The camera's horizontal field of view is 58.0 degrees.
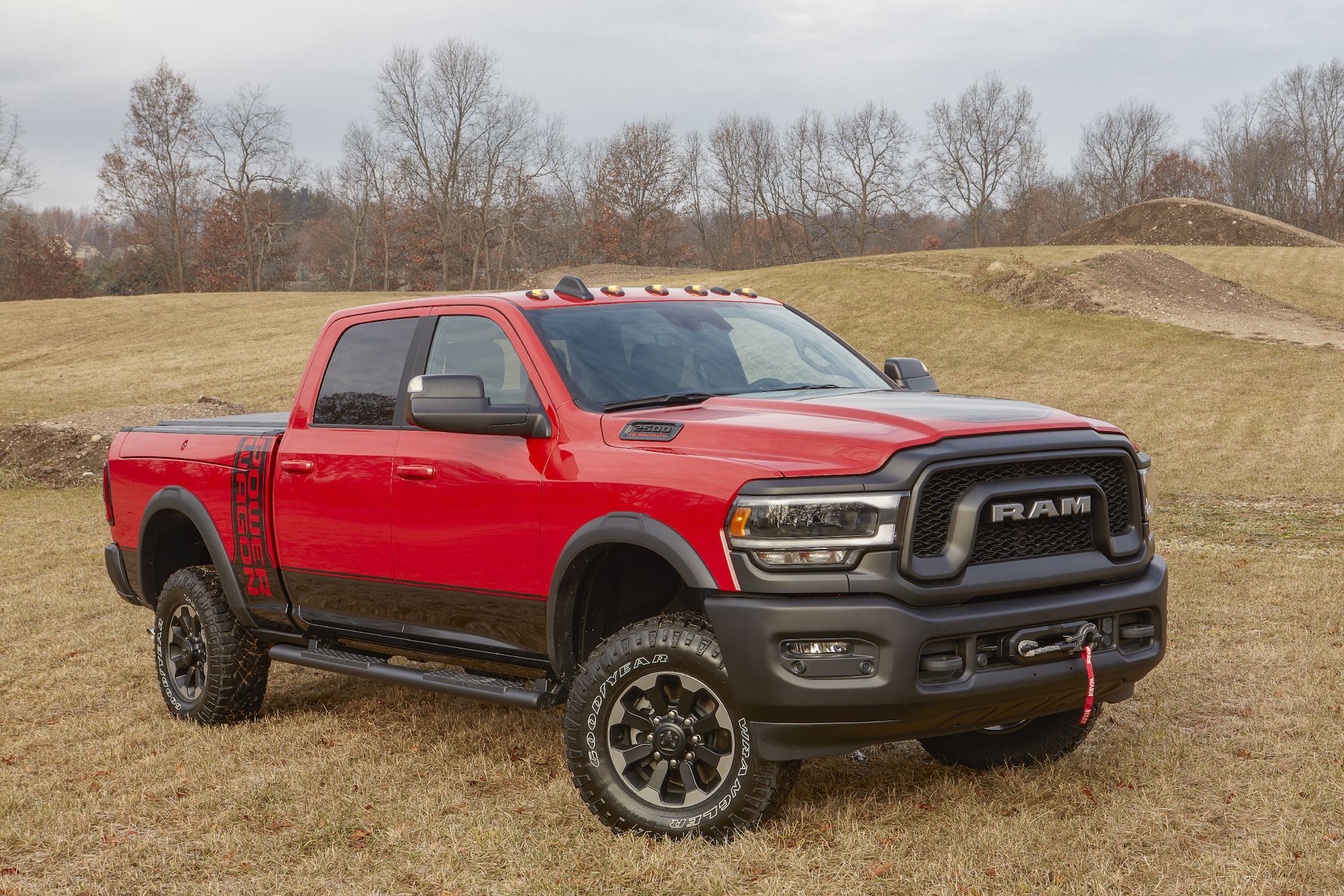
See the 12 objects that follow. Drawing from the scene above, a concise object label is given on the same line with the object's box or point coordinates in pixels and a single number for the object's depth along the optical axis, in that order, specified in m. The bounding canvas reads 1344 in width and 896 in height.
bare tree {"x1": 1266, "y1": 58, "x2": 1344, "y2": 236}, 72.94
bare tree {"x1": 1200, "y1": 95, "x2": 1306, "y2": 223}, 78.12
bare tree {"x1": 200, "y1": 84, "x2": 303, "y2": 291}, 65.06
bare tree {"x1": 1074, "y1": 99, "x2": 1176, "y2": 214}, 79.06
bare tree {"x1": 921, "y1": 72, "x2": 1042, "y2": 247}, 70.62
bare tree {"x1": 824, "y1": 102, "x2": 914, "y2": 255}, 69.50
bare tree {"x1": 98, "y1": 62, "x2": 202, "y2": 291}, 62.22
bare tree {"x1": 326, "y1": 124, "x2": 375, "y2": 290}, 69.25
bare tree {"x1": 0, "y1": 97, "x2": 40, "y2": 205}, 60.06
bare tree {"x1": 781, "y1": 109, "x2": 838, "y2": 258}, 70.88
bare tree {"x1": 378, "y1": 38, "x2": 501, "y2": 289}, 61.44
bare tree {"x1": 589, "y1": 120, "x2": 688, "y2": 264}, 67.06
